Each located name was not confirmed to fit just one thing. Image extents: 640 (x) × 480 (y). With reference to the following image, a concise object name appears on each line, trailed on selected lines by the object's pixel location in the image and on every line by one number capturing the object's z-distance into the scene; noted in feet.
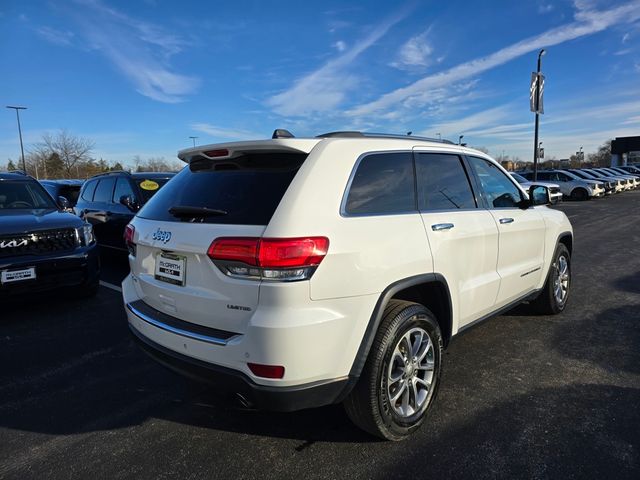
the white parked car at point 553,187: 59.77
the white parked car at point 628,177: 102.53
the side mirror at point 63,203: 20.76
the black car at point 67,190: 37.37
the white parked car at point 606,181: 84.67
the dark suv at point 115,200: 23.52
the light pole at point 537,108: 60.61
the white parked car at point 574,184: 78.33
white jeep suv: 7.02
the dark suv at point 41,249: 15.66
